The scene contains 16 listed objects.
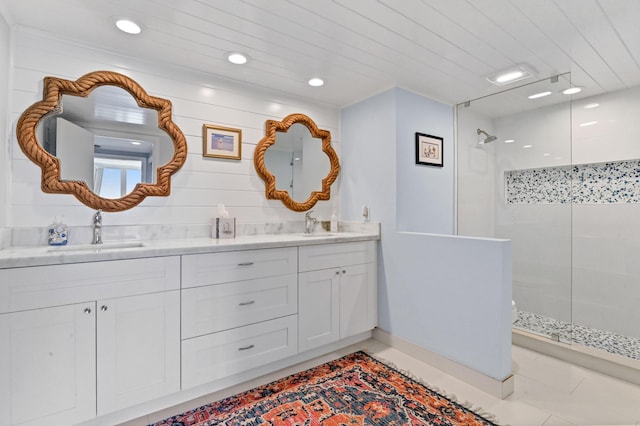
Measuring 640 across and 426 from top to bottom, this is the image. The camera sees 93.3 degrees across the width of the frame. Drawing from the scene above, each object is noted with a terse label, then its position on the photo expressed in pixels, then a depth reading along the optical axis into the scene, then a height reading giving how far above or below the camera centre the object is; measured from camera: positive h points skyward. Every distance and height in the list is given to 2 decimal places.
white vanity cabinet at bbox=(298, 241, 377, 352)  2.28 -0.61
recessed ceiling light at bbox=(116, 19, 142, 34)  1.72 +1.12
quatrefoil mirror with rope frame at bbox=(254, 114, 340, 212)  2.68 +0.52
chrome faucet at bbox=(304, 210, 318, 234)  2.81 -0.06
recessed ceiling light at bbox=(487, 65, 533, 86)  2.32 +1.14
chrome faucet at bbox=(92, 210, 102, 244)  1.95 -0.07
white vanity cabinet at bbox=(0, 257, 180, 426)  1.38 -0.61
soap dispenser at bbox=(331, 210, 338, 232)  2.97 -0.06
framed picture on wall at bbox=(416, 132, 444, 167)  2.77 +0.64
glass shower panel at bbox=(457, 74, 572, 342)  2.65 +0.30
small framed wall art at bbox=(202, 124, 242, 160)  2.37 +0.61
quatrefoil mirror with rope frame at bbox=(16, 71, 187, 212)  1.85 +0.51
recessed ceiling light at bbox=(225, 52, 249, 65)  2.09 +1.13
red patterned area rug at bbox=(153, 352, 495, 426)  1.70 -1.14
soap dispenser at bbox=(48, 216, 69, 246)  1.82 -0.10
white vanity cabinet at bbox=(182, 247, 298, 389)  1.81 -0.61
